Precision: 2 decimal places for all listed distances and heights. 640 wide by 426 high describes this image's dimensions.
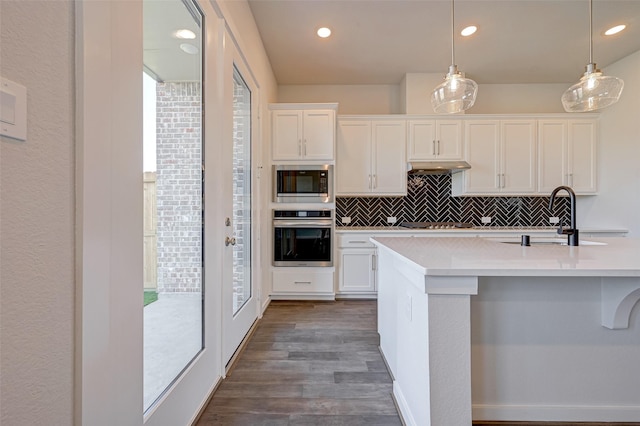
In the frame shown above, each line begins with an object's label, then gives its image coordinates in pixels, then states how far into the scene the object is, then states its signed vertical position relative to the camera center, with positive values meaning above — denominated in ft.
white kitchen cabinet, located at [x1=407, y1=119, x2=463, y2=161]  12.19 +3.21
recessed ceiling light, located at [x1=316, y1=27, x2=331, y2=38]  9.43 +6.16
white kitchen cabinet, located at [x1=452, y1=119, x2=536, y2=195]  12.14 +2.49
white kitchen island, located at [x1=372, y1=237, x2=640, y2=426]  4.31 -2.02
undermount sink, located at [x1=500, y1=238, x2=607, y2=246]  5.64 -0.59
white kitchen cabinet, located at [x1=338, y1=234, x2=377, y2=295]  11.64 -2.03
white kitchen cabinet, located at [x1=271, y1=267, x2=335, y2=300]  11.44 -2.72
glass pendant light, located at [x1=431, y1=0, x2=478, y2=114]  6.56 +2.90
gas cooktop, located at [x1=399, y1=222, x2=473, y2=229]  11.95 -0.44
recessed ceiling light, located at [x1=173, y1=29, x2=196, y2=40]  4.66 +3.09
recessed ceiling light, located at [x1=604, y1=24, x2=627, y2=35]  9.30 +6.19
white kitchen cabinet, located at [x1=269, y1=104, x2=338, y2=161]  11.56 +3.38
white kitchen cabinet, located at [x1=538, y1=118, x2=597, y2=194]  12.10 +2.56
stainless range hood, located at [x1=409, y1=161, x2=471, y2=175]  11.81 +2.03
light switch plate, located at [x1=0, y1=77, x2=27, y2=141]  1.80 +0.69
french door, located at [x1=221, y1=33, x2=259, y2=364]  6.21 +0.28
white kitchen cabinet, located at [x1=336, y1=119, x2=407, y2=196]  12.30 +2.48
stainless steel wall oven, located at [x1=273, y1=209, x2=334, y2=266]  11.34 -0.90
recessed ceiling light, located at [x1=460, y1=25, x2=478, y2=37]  9.40 +6.22
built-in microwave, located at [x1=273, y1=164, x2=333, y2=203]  11.46 +1.20
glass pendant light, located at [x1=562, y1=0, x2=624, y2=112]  6.14 +2.77
